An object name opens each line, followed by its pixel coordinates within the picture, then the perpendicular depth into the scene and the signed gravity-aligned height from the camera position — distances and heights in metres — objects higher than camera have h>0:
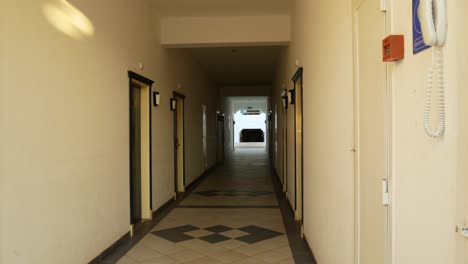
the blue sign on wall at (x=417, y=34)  1.15 +0.30
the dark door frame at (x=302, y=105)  4.20 +0.28
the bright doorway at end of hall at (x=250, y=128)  30.16 +0.08
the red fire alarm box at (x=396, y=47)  1.32 +0.30
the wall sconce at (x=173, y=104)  6.38 +0.46
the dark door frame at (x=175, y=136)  6.77 -0.12
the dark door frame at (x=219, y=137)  13.95 -0.31
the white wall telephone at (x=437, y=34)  1.01 +0.26
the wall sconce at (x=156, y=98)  5.25 +0.46
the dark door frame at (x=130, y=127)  4.39 +0.05
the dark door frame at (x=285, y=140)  6.28 -0.21
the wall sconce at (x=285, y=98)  6.14 +0.53
